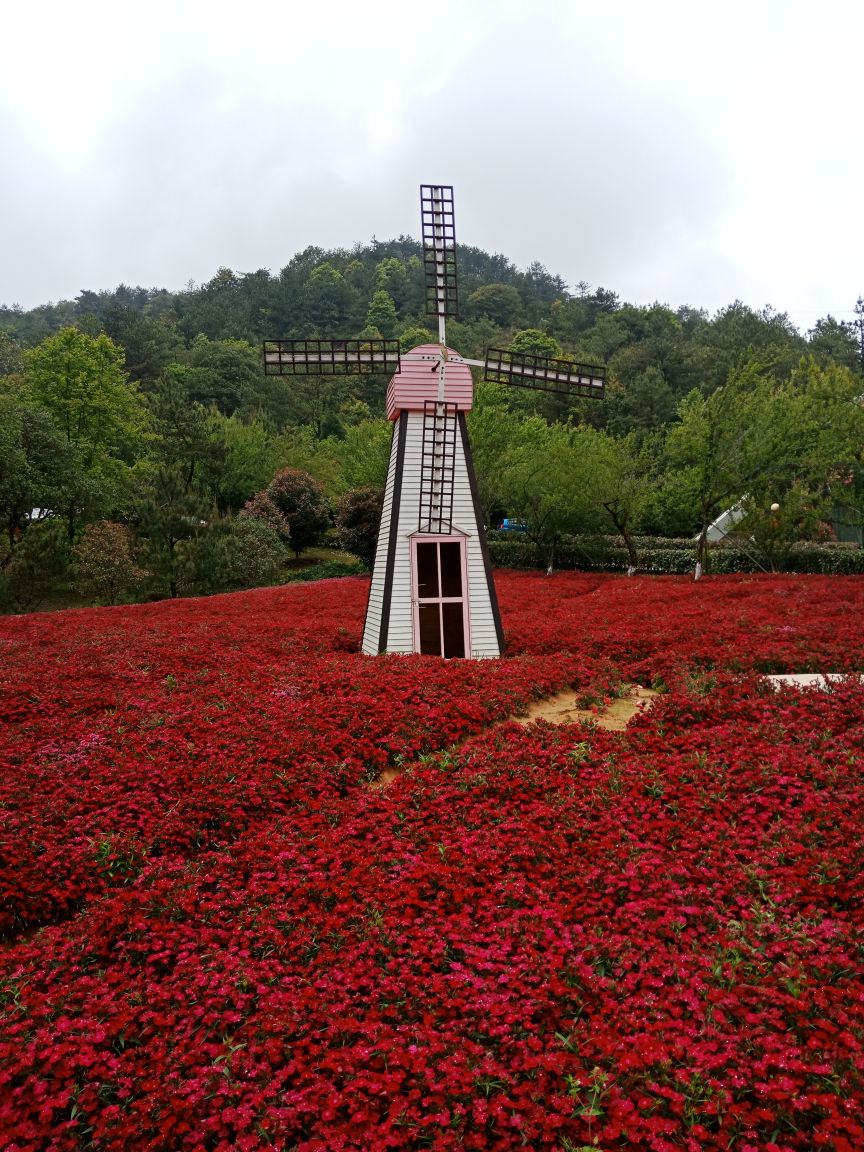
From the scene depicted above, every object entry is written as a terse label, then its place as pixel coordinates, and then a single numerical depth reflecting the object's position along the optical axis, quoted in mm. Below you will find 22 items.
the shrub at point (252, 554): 27938
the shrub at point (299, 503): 40406
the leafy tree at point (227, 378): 66500
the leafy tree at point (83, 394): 38250
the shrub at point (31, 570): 24266
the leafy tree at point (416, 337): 62391
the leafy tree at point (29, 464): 27469
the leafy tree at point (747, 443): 25891
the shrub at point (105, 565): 25531
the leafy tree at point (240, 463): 46694
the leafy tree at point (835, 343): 70875
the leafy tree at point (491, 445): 35188
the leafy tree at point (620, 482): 29375
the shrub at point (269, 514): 38219
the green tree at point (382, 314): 85975
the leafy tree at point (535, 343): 72125
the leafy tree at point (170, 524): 25672
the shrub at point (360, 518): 34219
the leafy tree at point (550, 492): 30281
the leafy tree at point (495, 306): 96250
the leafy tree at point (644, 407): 57250
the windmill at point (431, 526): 14109
